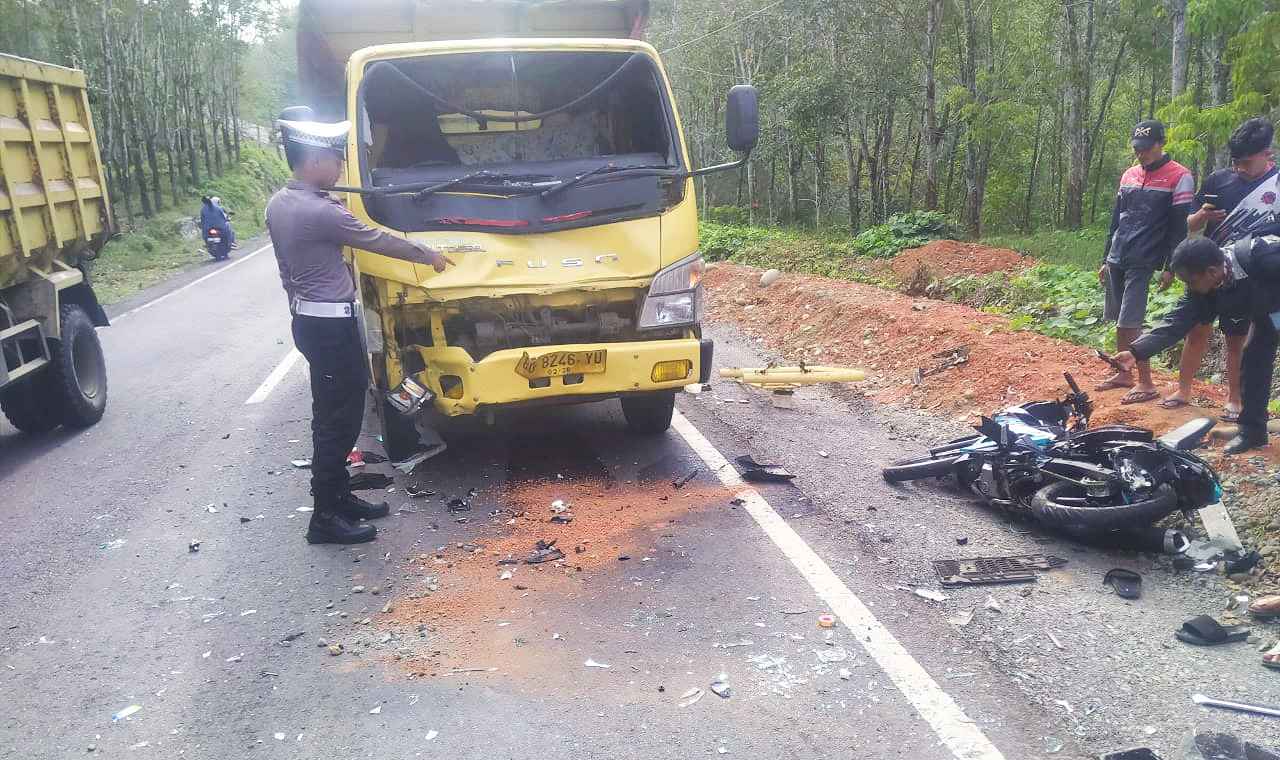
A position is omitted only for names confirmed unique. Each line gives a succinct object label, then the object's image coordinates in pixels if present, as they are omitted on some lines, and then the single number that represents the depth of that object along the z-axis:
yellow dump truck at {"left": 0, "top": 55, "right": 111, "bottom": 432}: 6.50
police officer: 4.56
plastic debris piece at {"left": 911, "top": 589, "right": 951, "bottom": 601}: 3.83
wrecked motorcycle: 4.03
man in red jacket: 5.96
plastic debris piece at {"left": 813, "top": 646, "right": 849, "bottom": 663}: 3.41
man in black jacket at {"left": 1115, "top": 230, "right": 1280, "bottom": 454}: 4.73
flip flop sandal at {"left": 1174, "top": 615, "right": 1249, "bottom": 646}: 3.39
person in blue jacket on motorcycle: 22.77
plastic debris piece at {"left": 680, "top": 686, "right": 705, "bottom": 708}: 3.18
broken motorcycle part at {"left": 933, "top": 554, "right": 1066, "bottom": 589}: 3.96
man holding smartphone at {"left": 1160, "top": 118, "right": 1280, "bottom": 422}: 5.19
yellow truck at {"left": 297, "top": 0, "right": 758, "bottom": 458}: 5.04
